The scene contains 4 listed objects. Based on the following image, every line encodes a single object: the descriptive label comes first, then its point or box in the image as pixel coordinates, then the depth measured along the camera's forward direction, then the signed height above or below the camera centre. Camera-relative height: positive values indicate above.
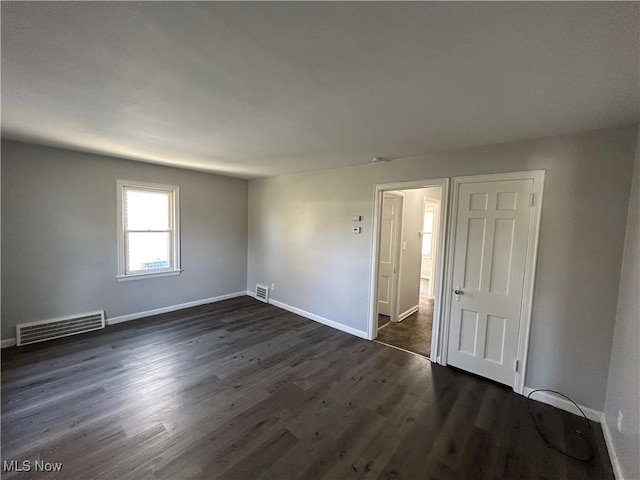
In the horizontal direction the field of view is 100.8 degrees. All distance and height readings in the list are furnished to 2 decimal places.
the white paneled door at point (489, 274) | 2.69 -0.46
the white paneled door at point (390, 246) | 4.55 -0.33
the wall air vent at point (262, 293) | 5.47 -1.50
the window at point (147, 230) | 4.18 -0.23
